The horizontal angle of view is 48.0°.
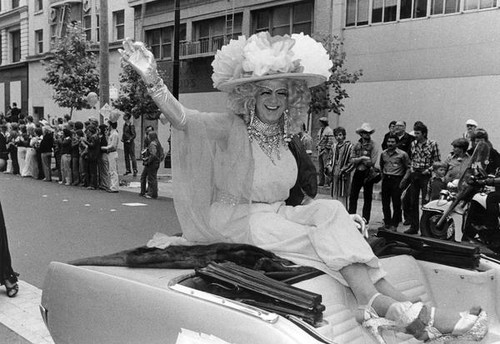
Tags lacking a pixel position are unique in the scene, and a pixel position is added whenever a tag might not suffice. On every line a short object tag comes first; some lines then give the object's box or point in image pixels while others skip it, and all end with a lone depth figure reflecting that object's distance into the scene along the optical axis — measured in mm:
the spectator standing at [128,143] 17625
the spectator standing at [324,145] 13875
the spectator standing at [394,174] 9805
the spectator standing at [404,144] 10078
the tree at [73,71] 21969
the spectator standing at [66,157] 15877
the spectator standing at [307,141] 11398
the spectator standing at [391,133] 10104
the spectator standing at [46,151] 17109
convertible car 2266
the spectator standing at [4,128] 20512
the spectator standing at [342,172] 10312
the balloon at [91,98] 17891
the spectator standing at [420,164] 9711
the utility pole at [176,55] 15605
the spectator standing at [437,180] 9742
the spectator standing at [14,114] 28956
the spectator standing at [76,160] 15701
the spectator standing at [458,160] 9281
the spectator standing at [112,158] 14269
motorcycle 7652
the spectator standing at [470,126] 10547
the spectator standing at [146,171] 12938
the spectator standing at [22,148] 18655
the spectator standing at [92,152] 14586
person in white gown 2988
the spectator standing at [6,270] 5039
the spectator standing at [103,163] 14523
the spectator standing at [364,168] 10125
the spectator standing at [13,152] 19016
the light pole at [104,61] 16359
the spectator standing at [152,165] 12812
